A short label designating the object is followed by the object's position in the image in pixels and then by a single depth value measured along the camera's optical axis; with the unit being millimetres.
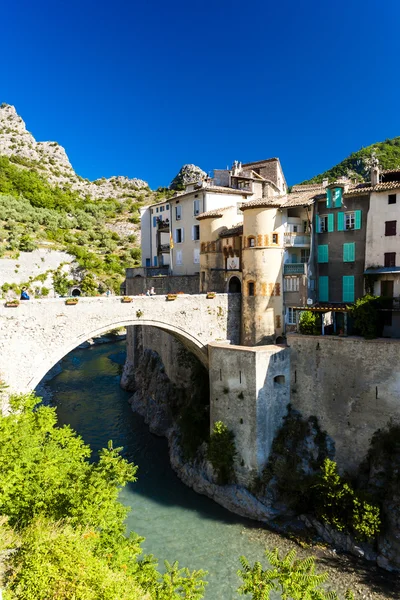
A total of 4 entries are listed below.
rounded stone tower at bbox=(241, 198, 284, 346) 23516
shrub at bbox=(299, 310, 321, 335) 21344
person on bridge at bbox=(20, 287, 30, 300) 18831
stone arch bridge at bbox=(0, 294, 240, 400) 17172
